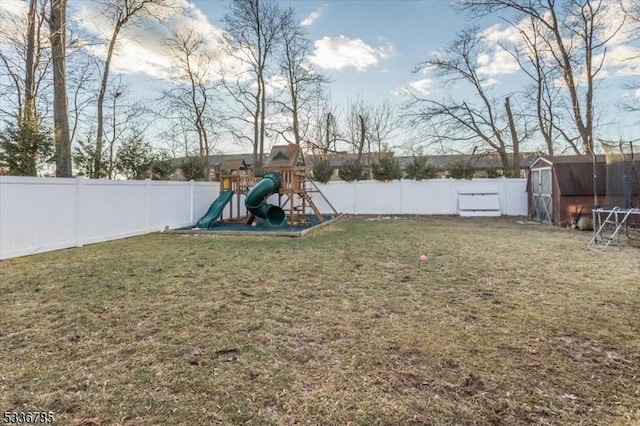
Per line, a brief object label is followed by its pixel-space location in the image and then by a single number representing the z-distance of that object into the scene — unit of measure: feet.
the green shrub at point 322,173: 49.65
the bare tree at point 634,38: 37.96
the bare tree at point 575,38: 47.52
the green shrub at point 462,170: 47.32
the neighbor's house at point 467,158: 51.44
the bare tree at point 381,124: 67.67
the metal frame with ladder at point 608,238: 20.65
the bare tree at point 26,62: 26.73
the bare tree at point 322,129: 64.39
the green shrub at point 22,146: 20.61
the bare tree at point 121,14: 35.91
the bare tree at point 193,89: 53.57
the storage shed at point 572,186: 32.99
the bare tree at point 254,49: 53.26
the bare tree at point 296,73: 55.57
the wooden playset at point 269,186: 32.58
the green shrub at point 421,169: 47.47
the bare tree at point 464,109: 58.34
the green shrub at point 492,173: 47.81
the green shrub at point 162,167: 34.64
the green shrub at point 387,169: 47.65
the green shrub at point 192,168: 41.27
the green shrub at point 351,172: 49.57
